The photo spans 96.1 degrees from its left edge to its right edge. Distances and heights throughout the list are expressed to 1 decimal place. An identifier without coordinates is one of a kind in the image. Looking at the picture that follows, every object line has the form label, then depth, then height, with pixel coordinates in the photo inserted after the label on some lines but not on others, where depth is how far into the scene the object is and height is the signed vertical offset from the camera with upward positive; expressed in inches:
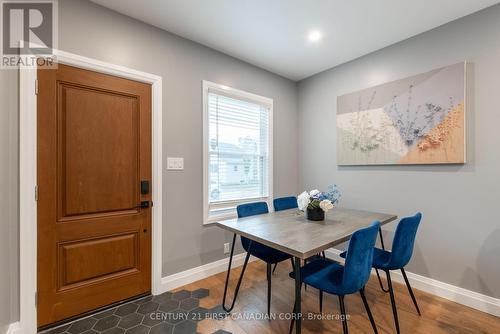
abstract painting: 85.7 +20.0
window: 107.0 +9.4
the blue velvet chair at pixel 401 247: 68.0 -25.1
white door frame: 64.6 -9.5
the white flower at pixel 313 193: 86.5 -10.1
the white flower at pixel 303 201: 83.6 -12.7
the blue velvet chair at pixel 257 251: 78.6 -31.1
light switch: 93.7 +1.8
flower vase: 83.4 -17.5
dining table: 54.4 -19.7
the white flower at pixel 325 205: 81.2 -13.8
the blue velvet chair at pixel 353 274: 54.4 -27.2
